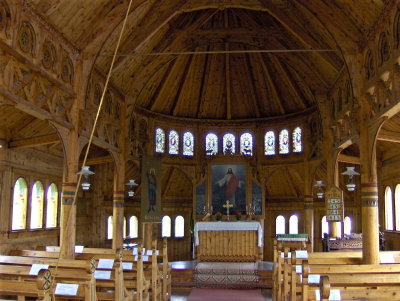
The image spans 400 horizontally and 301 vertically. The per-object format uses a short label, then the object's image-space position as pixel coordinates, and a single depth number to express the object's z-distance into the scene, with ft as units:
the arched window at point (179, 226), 85.51
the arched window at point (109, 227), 76.28
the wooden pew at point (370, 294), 22.81
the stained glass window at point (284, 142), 79.82
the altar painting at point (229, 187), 75.15
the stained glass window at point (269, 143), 81.41
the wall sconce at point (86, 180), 49.76
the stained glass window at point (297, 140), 78.14
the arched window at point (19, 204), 54.34
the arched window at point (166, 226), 84.00
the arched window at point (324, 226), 80.79
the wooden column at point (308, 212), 73.36
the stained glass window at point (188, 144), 82.79
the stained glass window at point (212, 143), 83.82
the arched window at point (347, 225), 77.92
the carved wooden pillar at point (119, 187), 61.21
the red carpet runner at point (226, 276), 50.21
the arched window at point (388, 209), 63.31
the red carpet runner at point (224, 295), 44.13
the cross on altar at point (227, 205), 67.25
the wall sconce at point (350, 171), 52.24
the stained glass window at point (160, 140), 79.66
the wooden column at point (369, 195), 42.47
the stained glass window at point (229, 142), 83.55
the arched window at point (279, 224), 85.56
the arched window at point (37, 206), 58.44
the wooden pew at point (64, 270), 22.11
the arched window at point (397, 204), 60.64
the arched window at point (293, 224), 84.38
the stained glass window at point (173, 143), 81.25
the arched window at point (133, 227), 80.11
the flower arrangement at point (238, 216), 67.15
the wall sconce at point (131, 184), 65.14
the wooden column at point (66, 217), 44.24
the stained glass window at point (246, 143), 82.43
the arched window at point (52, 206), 62.03
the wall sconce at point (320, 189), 62.85
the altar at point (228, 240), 59.82
